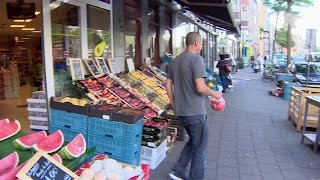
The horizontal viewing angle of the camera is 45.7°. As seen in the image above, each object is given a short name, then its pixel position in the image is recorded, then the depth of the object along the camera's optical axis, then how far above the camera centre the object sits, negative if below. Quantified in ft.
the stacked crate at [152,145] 17.72 -4.37
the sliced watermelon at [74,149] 9.53 -2.50
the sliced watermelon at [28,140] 9.32 -2.23
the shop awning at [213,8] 32.19 +4.18
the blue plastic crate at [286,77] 53.13 -3.66
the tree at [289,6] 70.32 +9.32
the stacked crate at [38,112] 18.51 -2.88
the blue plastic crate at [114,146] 15.67 -3.95
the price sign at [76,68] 20.45 -0.88
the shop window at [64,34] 19.40 +1.01
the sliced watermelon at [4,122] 10.56 -1.94
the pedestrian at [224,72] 52.54 -2.81
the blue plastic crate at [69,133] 16.63 -3.58
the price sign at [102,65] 23.39 -0.79
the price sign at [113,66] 25.04 -0.90
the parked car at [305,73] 43.90 -2.92
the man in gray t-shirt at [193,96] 14.40 -1.74
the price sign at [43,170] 7.41 -2.36
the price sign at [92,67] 21.89 -0.86
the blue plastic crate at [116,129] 15.58 -3.21
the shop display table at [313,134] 20.51 -4.63
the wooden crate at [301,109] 26.00 -4.05
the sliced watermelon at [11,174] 7.52 -2.44
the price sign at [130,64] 29.00 -0.94
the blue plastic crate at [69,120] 16.58 -3.02
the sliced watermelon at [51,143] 9.44 -2.33
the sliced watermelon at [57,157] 8.78 -2.46
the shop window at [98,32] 23.52 +1.32
